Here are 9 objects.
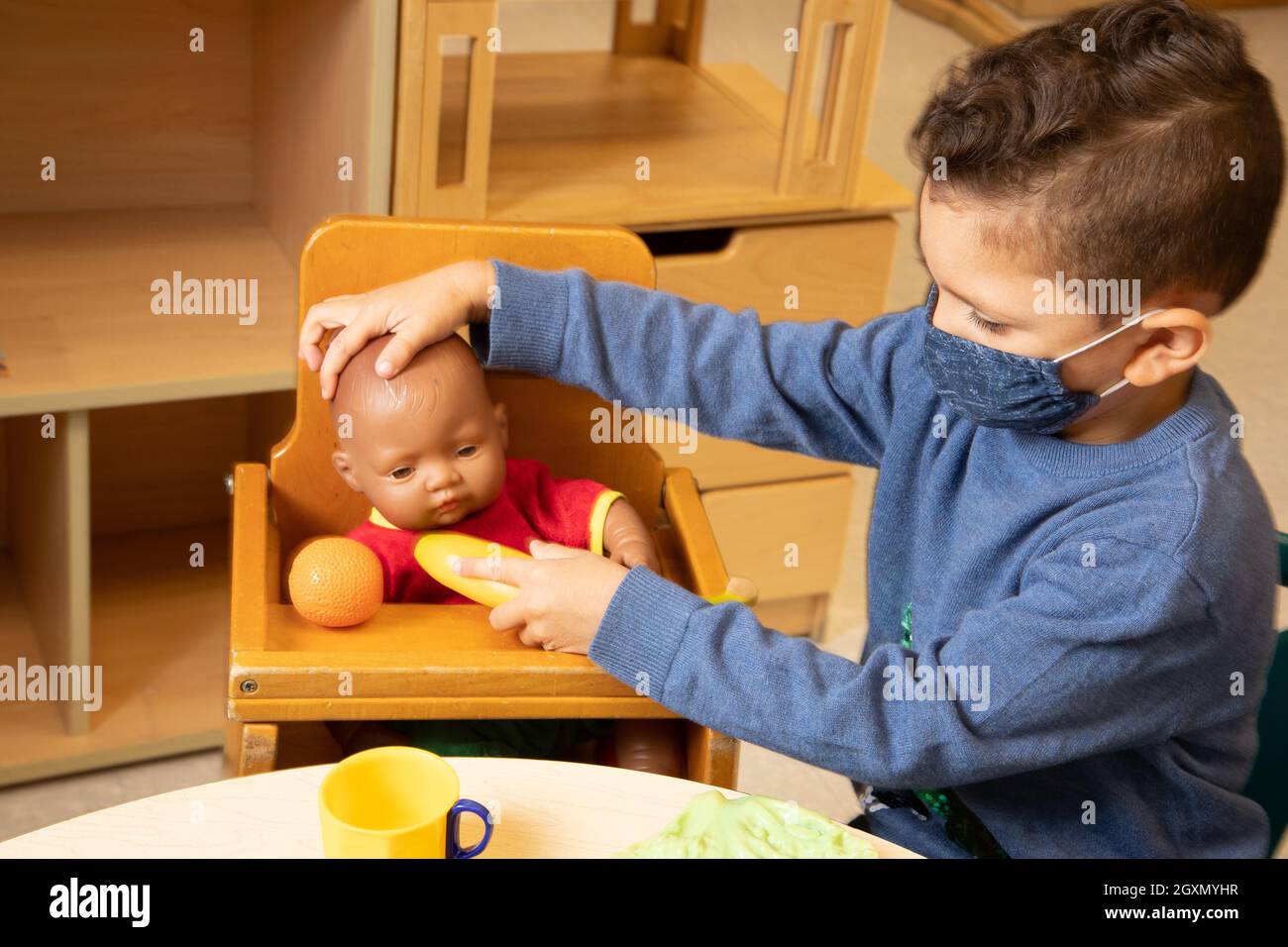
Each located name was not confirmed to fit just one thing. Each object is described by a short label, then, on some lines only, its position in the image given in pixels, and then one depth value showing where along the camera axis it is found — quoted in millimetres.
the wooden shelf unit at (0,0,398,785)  1646
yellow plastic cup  797
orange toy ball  1146
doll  1223
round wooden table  859
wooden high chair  1083
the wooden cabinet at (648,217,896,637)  1878
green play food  841
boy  968
